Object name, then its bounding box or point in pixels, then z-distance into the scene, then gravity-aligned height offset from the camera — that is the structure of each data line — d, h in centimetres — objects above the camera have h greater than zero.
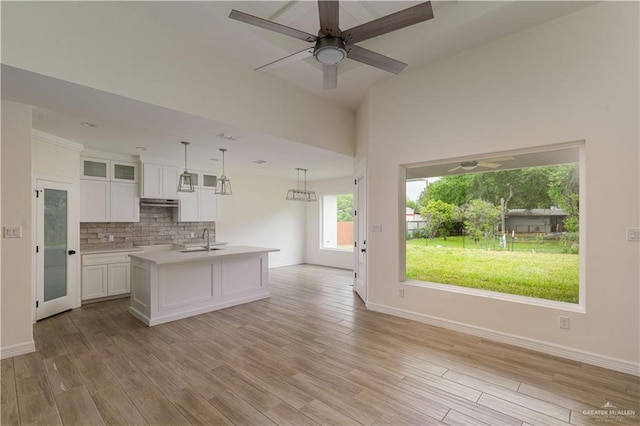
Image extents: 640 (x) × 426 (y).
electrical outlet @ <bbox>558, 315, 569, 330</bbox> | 302 -112
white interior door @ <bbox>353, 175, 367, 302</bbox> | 499 -49
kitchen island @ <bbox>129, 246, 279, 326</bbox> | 405 -105
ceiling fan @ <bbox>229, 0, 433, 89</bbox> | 206 +138
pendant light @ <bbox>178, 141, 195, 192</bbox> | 464 +51
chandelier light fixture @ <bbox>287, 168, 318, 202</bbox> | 717 +46
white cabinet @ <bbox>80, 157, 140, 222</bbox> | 516 +41
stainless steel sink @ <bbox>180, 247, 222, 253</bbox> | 493 -64
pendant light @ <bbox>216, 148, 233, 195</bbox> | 510 +49
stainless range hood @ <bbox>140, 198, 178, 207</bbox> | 598 +23
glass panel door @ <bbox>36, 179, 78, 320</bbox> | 410 -54
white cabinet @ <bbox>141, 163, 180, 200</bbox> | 579 +66
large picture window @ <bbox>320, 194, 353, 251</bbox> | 896 -21
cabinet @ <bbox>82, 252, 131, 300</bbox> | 498 -109
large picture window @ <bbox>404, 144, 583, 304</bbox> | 326 -14
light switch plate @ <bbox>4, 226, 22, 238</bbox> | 305 -19
